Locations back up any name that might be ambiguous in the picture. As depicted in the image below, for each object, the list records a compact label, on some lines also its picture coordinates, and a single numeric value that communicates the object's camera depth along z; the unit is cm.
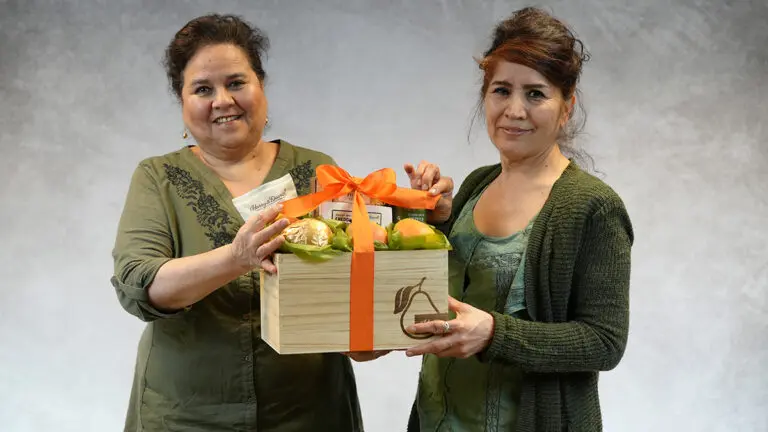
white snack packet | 288
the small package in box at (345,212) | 265
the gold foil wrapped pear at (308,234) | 252
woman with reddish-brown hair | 262
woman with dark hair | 284
